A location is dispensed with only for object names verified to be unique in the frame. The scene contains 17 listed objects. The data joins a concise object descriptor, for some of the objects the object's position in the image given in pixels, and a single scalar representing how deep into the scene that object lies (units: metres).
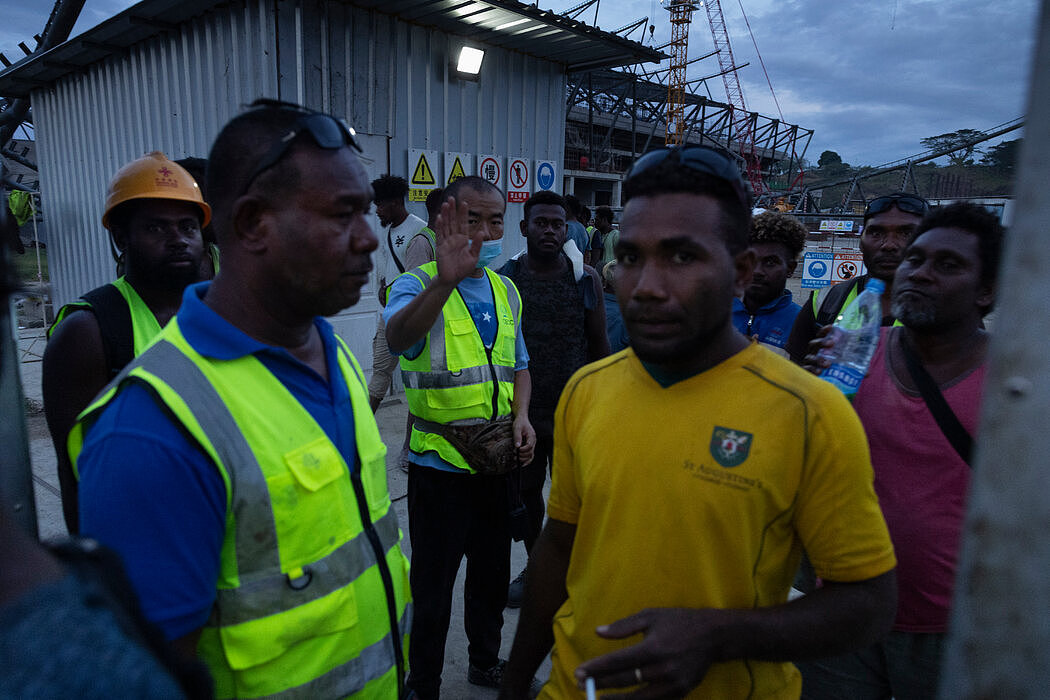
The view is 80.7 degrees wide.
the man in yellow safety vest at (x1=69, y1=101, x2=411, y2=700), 1.08
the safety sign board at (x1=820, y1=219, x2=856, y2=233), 9.16
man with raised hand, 2.72
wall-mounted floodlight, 6.94
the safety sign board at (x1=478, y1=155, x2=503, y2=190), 7.49
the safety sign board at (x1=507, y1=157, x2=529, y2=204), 7.89
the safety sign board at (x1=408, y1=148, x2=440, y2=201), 6.85
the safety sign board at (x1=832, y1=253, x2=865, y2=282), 6.54
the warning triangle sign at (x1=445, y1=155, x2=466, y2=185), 7.23
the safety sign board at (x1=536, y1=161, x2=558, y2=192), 8.27
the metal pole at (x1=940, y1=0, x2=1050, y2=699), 0.63
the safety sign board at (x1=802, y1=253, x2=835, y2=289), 6.91
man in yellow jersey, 1.24
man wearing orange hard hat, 2.09
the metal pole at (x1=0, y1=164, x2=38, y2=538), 1.19
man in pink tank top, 1.87
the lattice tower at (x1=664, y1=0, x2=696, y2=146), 45.19
